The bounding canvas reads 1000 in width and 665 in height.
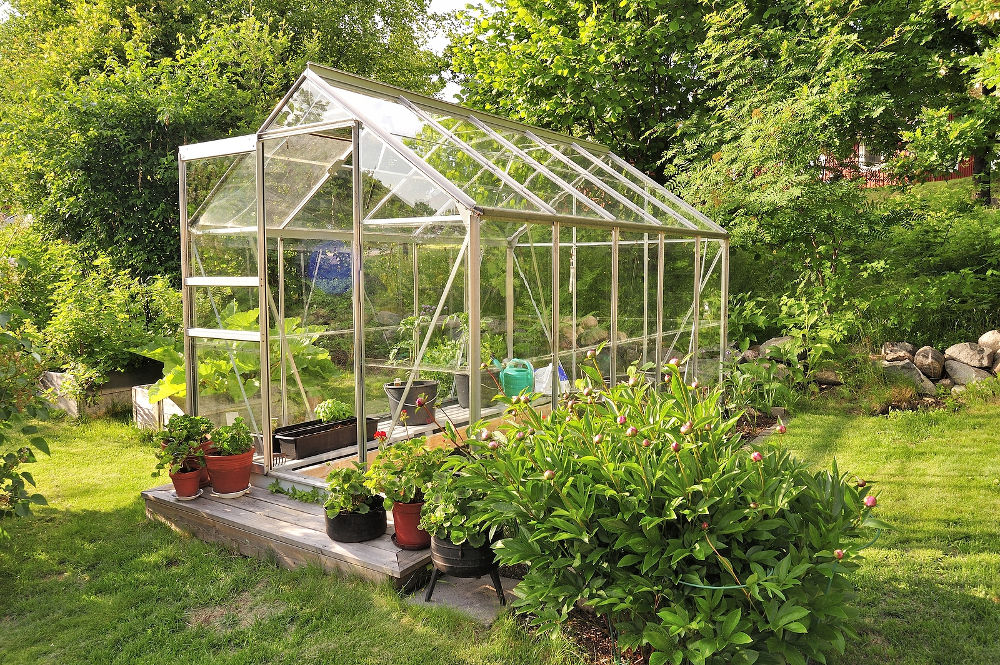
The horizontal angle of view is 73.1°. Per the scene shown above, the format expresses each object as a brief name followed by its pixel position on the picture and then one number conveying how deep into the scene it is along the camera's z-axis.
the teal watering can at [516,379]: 4.77
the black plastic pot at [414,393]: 5.41
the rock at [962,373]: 7.42
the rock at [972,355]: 7.53
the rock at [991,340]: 7.64
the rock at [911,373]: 7.41
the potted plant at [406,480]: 3.54
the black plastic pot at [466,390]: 4.75
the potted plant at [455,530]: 3.18
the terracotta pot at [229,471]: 4.44
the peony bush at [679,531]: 2.45
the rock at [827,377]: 7.80
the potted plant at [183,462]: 4.42
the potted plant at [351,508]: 3.68
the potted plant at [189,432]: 4.48
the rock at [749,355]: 8.24
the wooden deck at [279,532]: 3.59
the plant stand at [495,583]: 3.33
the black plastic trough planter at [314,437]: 4.80
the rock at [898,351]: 7.84
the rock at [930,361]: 7.61
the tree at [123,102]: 8.84
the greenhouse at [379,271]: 4.55
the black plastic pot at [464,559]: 3.25
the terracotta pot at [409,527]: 3.61
